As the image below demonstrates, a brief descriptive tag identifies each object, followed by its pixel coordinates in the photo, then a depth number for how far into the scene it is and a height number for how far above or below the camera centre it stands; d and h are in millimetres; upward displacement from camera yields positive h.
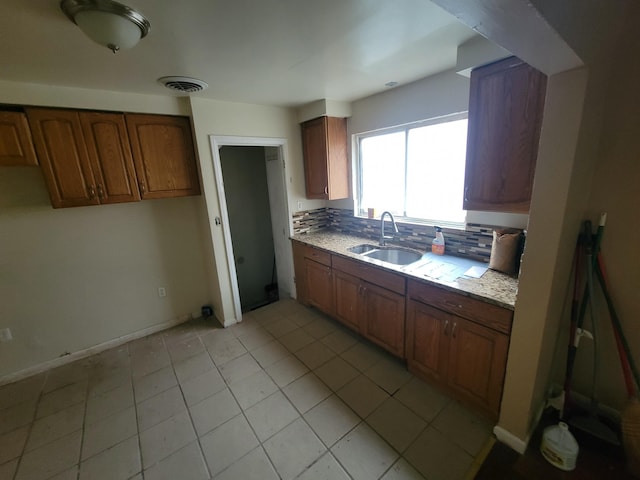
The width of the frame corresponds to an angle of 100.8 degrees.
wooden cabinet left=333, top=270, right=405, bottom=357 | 2139 -1158
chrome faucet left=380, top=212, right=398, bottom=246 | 2625 -505
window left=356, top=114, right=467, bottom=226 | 2219 +40
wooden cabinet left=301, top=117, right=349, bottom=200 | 2885 +256
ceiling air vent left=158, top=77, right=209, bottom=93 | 1982 +789
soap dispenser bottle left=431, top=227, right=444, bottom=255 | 2293 -598
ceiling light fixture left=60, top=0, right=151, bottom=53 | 1102 +731
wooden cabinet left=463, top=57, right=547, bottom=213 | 1491 +215
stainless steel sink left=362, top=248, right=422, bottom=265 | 2553 -772
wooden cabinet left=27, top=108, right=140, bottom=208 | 1996 +288
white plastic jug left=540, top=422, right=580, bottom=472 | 1403 -1474
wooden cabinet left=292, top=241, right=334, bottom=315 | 2789 -1069
